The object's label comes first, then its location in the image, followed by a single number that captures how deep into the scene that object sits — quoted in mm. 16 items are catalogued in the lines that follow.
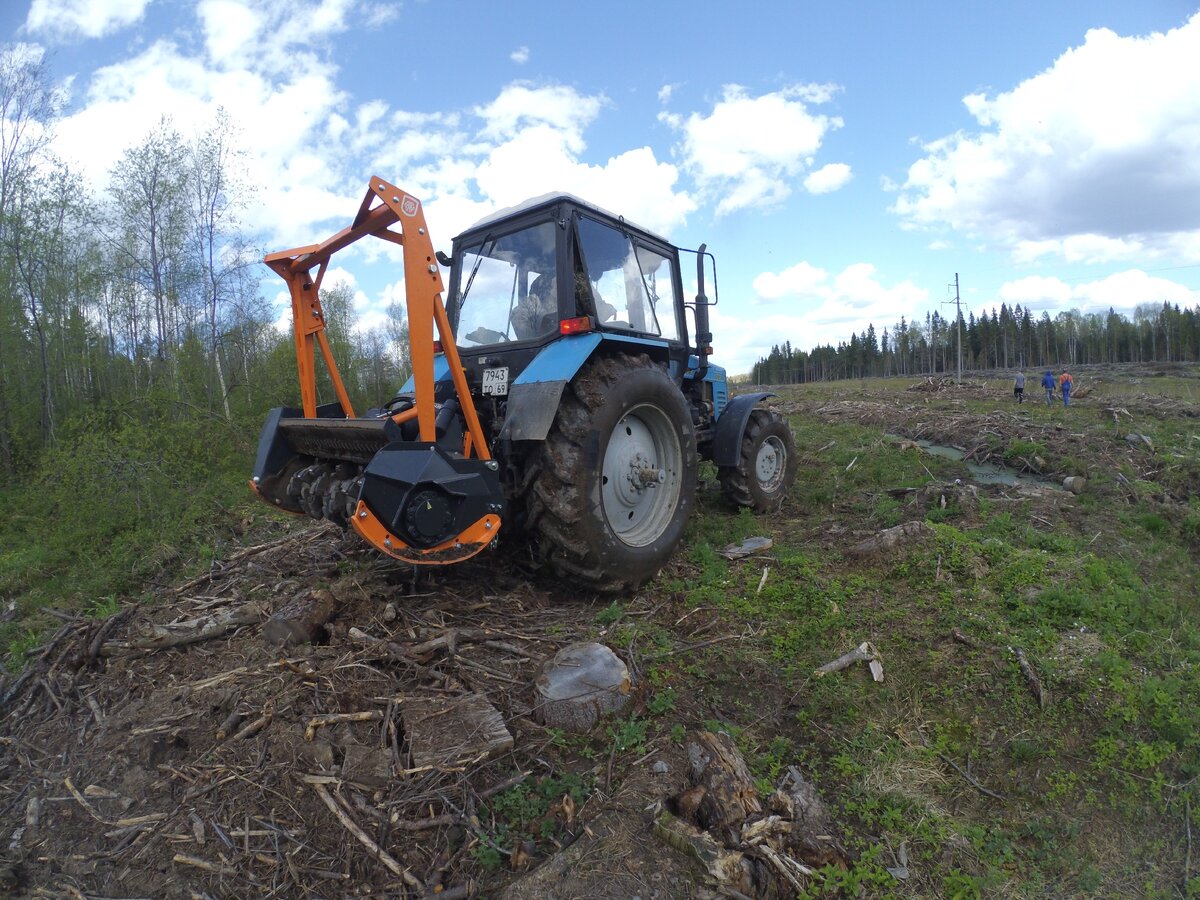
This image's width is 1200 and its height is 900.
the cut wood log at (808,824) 2170
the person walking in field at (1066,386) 18594
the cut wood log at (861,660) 3254
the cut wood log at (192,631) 3357
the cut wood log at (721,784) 2209
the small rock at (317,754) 2457
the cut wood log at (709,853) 2010
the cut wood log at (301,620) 3191
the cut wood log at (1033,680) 3068
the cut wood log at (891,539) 4637
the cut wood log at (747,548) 4914
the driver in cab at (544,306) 4312
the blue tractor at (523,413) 3338
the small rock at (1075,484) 7010
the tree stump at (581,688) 2740
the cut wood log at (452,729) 2479
